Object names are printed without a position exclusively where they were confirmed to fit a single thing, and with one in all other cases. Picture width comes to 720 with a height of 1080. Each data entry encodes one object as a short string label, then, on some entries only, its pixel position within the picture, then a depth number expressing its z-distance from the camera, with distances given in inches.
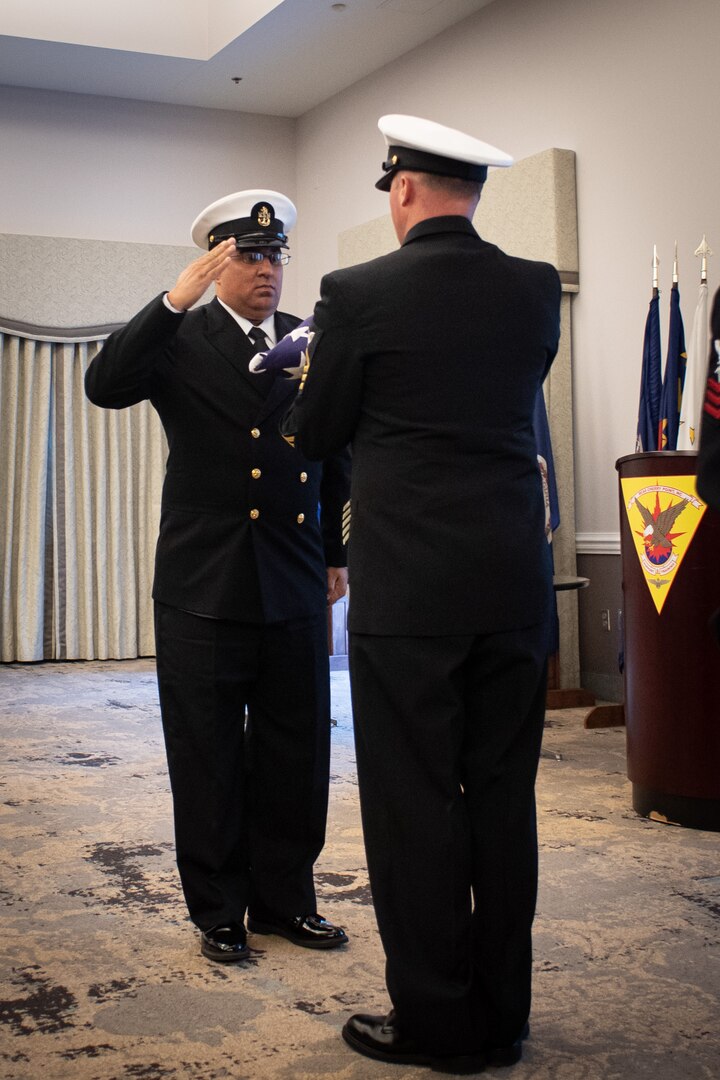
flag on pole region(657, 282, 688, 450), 203.9
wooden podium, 137.9
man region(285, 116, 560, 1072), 75.7
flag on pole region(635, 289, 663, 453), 210.1
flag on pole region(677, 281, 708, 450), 193.5
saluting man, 98.7
